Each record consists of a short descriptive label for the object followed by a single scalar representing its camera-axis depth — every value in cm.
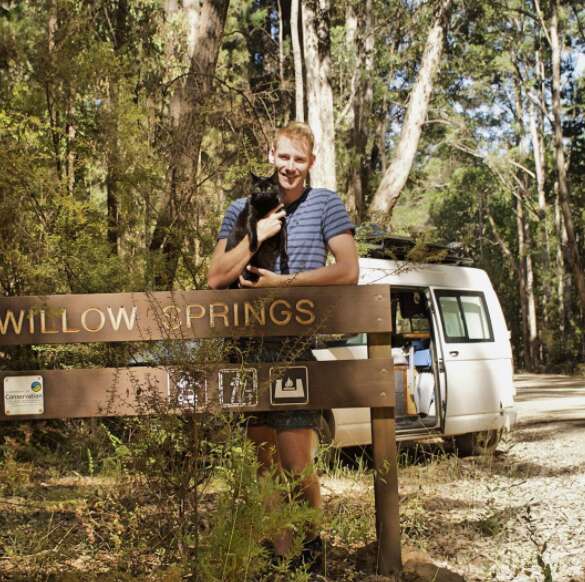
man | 379
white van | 859
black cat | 373
